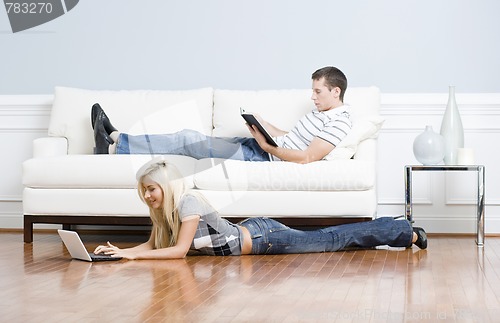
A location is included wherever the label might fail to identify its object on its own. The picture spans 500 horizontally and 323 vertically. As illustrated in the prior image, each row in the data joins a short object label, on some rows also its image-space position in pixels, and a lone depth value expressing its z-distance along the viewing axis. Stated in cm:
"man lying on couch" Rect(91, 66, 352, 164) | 454
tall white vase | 487
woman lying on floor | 373
